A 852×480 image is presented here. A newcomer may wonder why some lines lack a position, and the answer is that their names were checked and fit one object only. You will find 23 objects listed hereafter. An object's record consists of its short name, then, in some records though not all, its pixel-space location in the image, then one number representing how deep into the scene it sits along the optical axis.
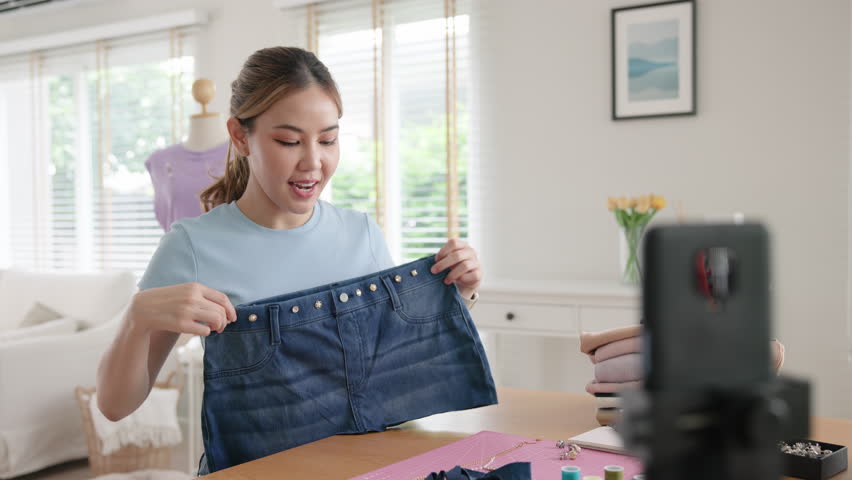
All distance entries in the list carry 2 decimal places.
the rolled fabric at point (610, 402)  1.40
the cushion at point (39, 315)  4.49
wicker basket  3.75
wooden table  1.20
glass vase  3.16
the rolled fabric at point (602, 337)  1.39
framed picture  3.31
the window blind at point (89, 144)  5.09
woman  1.52
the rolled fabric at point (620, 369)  1.36
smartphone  0.39
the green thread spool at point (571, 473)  1.02
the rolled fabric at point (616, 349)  1.37
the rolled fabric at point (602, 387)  1.38
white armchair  3.78
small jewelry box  1.07
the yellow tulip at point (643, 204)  3.07
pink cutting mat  1.13
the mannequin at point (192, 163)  3.51
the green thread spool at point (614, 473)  1.01
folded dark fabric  1.03
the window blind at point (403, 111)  3.93
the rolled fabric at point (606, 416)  1.36
